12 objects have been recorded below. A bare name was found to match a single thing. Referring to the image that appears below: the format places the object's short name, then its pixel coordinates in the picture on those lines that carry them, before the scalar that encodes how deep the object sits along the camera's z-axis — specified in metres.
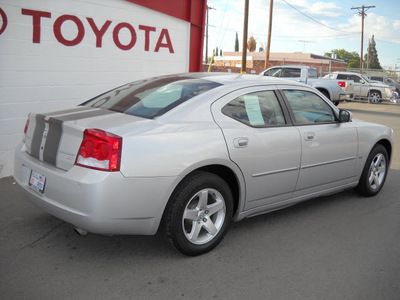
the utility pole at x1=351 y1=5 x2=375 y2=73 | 51.47
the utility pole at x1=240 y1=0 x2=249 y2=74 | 20.66
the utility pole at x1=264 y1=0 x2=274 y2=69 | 30.84
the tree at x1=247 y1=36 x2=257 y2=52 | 75.79
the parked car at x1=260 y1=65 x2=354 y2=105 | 17.66
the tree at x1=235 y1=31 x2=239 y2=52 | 88.88
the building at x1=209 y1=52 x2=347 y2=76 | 51.36
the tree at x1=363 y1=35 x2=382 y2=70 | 112.25
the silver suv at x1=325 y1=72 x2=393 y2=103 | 22.94
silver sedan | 3.10
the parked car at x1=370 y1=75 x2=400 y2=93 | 27.92
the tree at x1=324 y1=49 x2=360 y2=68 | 116.06
